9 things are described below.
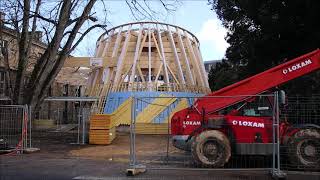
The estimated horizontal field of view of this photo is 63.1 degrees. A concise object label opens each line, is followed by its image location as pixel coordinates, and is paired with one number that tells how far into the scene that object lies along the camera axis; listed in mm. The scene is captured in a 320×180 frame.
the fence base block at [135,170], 7139
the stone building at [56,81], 17201
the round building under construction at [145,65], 23291
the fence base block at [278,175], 6779
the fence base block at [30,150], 10538
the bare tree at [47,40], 14085
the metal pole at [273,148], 7013
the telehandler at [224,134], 7792
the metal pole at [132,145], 7358
